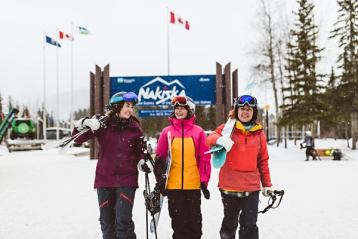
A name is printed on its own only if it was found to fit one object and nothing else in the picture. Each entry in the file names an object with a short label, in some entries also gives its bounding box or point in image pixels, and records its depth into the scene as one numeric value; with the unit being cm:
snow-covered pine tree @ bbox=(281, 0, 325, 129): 2812
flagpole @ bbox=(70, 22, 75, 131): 3851
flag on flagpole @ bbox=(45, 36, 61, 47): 3740
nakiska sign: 1806
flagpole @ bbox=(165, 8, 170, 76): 2408
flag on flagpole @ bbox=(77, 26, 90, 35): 3534
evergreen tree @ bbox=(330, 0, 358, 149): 2841
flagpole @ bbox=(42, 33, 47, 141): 4062
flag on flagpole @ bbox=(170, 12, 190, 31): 2699
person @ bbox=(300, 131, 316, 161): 2056
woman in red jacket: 423
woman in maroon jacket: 418
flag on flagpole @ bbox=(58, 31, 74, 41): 3758
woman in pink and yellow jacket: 441
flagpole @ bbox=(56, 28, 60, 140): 4100
